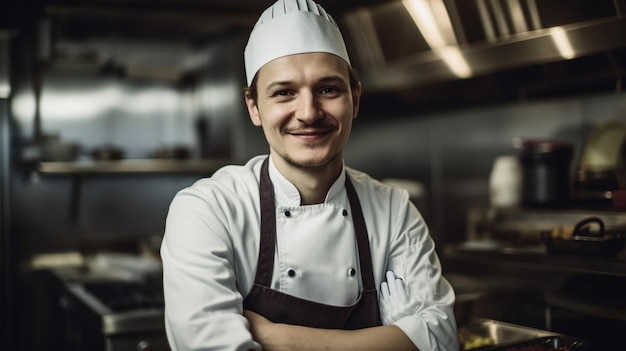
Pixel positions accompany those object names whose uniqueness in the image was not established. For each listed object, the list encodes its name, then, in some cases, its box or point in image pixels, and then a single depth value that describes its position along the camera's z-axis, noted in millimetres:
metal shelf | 4152
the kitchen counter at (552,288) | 2377
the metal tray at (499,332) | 2156
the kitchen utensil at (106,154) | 4379
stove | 2926
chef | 1669
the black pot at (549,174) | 3322
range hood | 2939
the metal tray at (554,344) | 1892
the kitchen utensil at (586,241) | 2457
